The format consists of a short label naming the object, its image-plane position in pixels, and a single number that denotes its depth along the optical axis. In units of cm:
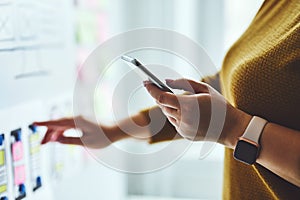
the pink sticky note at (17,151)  96
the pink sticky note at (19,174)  97
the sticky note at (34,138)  105
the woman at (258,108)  69
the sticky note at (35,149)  106
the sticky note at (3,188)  91
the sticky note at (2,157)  91
